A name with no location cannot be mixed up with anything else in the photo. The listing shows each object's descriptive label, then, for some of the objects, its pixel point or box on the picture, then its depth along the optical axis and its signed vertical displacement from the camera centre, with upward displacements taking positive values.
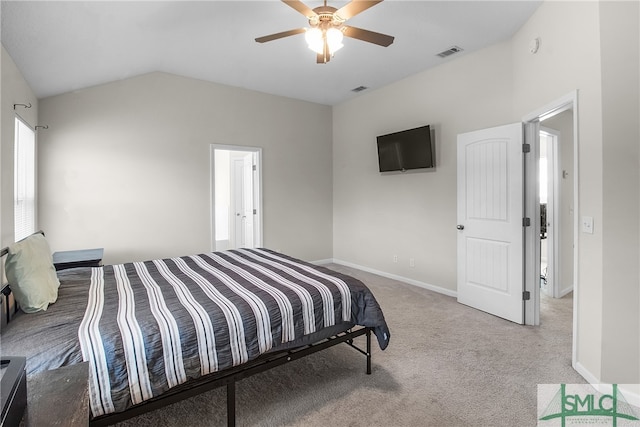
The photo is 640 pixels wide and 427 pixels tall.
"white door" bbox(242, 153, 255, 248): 5.28 +0.16
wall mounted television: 4.20 +0.77
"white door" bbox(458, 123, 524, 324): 3.23 -0.17
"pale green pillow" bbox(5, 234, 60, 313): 1.77 -0.39
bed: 1.45 -0.61
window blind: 2.81 +0.29
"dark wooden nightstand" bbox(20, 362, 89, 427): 0.90 -0.57
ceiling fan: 2.14 +1.29
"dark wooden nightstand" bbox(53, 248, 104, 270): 3.20 -0.49
